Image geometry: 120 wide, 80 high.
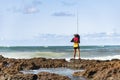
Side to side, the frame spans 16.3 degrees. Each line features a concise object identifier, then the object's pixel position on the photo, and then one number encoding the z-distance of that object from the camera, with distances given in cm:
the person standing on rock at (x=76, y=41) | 2373
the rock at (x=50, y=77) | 1621
